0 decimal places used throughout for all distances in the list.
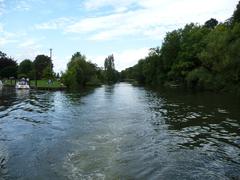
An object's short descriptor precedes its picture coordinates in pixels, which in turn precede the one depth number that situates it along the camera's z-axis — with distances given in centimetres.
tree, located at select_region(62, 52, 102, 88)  4420
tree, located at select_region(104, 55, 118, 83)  9899
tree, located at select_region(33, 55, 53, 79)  6373
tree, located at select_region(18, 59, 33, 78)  7540
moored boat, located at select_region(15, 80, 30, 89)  3559
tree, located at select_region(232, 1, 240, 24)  3784
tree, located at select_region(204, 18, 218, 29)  6054
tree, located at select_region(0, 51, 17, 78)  5845
